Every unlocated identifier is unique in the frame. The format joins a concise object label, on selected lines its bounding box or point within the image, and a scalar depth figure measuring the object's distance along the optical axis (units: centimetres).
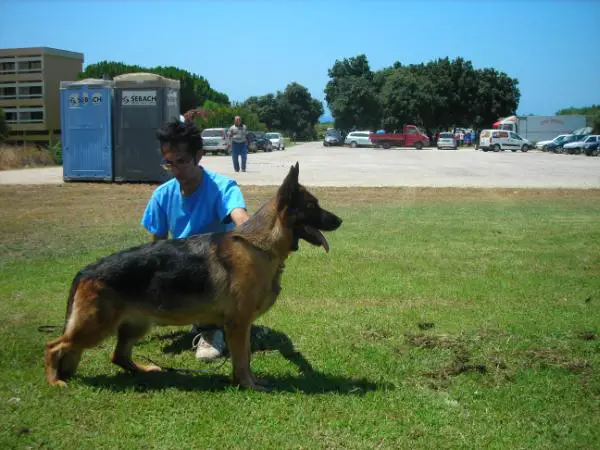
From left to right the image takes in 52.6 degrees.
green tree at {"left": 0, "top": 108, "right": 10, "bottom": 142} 3294
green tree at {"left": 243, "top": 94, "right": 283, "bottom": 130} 9575
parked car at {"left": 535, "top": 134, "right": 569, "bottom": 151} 6073
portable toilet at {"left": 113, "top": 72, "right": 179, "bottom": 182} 1892
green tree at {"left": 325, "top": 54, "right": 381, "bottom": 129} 9000
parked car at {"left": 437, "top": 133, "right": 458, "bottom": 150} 6550
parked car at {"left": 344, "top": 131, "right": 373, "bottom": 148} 6856
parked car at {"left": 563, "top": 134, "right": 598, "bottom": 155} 5291
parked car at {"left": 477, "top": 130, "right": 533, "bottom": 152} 6094
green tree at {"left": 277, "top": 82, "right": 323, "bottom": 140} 9850
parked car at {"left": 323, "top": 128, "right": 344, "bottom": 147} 7231
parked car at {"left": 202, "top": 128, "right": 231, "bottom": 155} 4447
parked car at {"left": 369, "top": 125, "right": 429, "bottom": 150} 6675
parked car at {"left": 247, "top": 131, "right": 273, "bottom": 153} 5247
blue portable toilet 1949
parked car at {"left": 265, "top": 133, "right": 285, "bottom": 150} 5850
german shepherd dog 429
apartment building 3556
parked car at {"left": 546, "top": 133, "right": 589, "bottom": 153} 5865
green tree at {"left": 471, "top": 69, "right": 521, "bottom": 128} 8200
